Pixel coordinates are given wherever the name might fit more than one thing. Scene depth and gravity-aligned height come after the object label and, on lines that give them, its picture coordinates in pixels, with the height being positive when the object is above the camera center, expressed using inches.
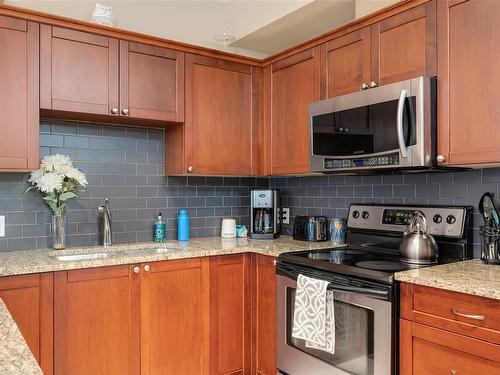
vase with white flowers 96.3 +1.3
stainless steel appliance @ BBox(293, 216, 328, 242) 111.9 -10.1
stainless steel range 71.7 -16.5
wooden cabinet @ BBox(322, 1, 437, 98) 81.8 +27.8
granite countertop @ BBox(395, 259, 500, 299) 60.5 -13.7
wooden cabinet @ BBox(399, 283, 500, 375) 59.2 -21.1
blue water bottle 117.8 -9.9
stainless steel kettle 80.2 -11.1
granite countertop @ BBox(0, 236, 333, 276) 82.2 -13.9
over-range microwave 79.9 +11.9
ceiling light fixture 129.0 +45.4
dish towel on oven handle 79.1 -23.3
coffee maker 119.2 -6.0
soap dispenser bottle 114.9 -10.7
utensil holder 78.4 -10.1
